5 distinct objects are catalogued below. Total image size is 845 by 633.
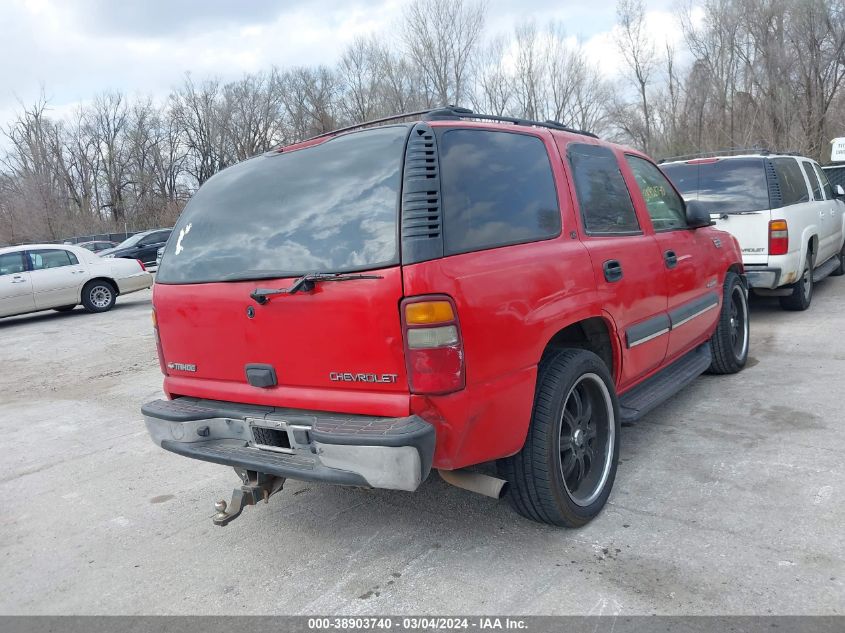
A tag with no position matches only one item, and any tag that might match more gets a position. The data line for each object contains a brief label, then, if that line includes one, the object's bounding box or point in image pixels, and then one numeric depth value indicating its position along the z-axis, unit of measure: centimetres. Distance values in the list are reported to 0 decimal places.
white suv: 730
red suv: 267
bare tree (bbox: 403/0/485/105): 3469
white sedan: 1234
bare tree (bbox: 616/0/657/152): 3631
